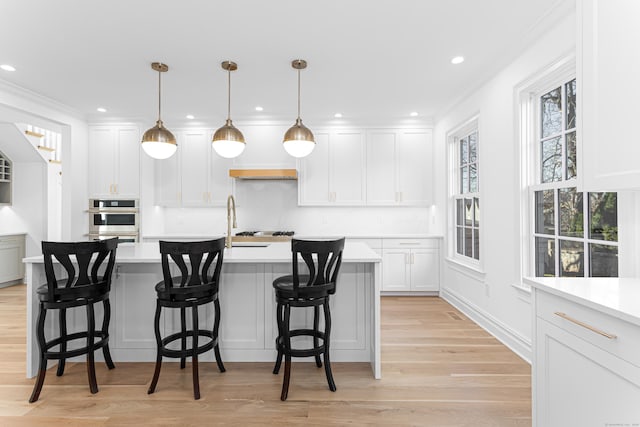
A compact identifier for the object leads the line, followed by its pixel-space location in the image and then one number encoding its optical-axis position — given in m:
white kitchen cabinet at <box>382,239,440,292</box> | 4.88
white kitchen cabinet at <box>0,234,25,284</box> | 5.34
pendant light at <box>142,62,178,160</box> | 3.01
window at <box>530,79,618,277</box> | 2.17
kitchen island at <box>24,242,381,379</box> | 2.71
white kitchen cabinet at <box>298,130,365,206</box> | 5.19
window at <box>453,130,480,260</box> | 4.02
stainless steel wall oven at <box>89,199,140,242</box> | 5.04
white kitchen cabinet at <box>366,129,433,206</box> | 5.19
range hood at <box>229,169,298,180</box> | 4.88
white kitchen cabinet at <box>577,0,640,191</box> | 1.35
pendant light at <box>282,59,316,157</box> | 3.05
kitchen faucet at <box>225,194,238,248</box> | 2.93
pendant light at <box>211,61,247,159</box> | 3.01
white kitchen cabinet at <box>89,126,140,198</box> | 5.10
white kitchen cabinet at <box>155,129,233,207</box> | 5.22
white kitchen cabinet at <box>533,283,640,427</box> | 1.08
